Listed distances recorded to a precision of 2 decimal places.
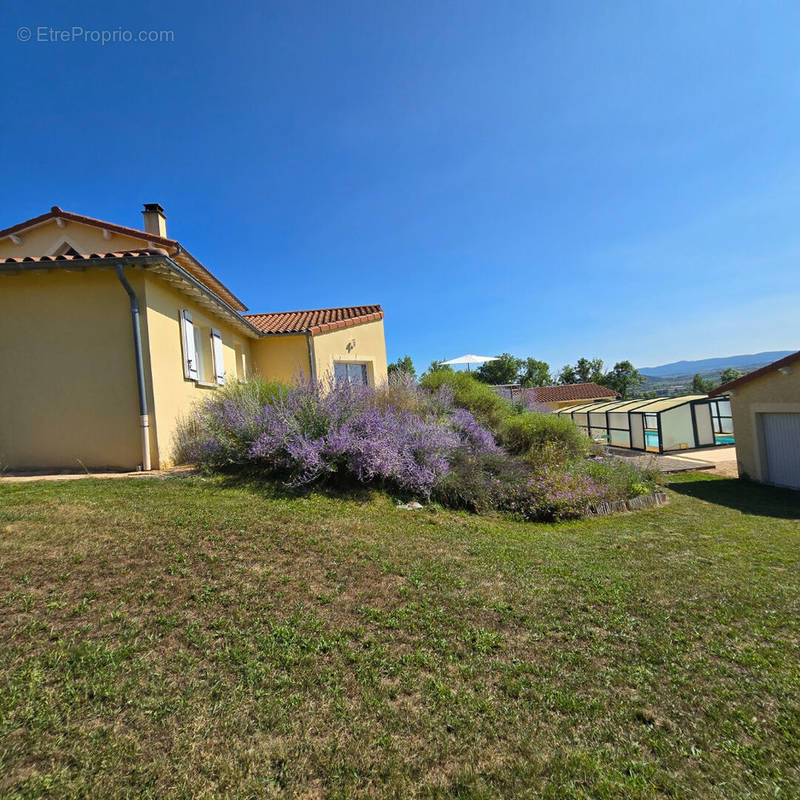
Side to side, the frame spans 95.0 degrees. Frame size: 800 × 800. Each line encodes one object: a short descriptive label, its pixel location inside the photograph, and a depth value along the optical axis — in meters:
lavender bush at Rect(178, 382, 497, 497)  5.62
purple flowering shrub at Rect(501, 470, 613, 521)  6.36
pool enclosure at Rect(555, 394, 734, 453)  17.25
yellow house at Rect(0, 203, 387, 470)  6.15
